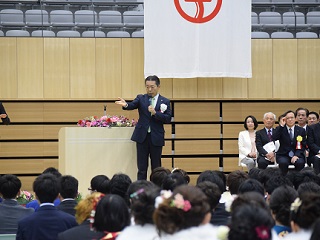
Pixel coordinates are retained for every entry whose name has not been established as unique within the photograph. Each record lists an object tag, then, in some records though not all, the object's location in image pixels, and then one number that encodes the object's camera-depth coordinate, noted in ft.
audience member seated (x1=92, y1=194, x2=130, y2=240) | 23.47
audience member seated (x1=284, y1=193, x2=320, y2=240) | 22.17
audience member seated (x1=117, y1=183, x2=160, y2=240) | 23.11
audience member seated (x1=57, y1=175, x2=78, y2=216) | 35.61
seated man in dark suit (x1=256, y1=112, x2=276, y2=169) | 64.39
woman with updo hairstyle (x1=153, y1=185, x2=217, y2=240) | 20.94
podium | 59.52
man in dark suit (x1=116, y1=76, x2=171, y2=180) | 58.90
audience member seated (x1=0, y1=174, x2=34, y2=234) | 37.01
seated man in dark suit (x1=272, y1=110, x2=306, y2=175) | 62.13
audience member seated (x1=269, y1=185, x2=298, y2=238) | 25.77
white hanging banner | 76.59
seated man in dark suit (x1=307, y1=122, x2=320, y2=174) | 62.54
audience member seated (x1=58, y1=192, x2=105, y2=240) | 25.90
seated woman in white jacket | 68.33
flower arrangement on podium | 59.98
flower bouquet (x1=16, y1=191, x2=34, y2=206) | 49.88
